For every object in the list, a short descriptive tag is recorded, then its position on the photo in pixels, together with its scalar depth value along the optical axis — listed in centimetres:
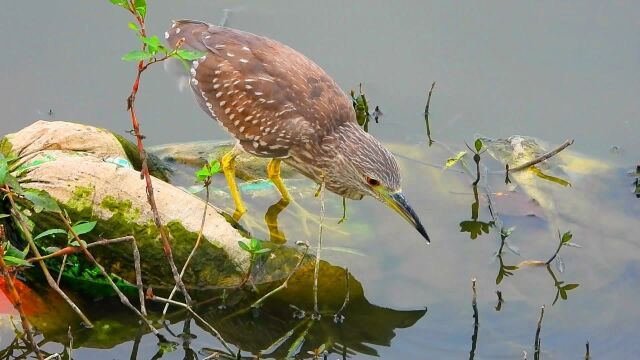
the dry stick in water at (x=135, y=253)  944
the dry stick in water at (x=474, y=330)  1140
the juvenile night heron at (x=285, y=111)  1299
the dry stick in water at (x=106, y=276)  944
